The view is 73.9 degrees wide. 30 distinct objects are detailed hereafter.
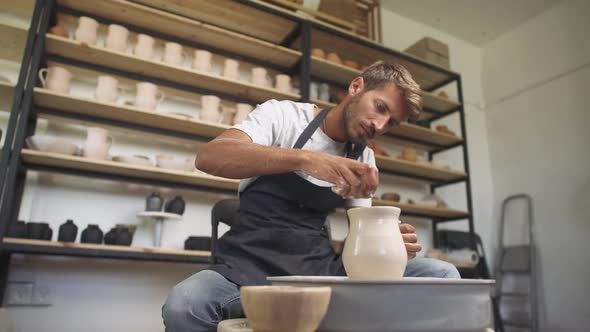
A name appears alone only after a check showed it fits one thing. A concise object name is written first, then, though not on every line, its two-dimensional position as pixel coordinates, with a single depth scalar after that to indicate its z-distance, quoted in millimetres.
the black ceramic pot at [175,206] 2186
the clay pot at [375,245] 700
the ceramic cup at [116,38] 2199
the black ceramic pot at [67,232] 1914
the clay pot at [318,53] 2736
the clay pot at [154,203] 2127
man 859
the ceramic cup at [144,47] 2256
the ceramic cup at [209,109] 2306
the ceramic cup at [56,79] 2010
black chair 1254
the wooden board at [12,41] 2004
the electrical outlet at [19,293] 1971
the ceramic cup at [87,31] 2127
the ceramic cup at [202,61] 2385
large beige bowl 492
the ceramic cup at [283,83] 2547
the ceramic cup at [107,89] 2103
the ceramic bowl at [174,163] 2156
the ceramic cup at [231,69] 2459
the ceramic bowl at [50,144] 1913
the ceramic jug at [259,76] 2507
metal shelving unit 1913
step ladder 3117
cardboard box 3211
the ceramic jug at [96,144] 1997
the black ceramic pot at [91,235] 1940
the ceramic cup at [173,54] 2314
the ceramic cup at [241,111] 2361
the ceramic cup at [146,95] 2182
